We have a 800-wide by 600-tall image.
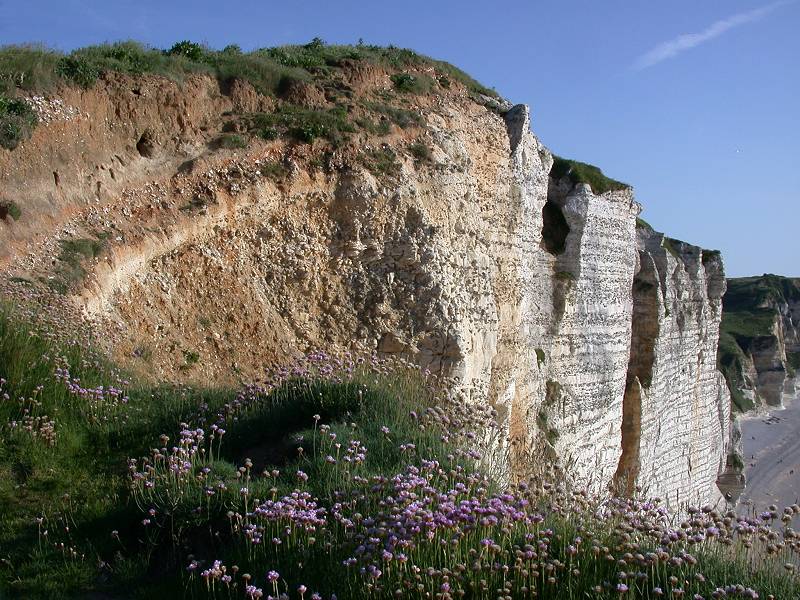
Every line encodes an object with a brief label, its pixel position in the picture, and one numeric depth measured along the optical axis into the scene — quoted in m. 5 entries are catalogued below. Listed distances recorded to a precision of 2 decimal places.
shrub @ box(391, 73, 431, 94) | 16.89
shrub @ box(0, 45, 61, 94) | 12.30
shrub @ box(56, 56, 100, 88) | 12.66
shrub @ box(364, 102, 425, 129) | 15.61
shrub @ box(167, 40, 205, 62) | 15.14
